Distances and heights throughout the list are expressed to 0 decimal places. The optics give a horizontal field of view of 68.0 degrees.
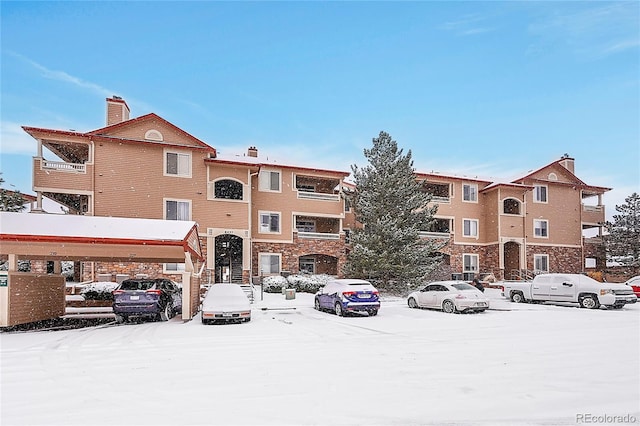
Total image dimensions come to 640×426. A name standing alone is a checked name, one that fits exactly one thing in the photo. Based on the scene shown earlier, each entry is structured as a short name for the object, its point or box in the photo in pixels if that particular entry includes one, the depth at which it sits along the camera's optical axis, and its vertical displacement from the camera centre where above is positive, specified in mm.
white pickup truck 20580 -2338
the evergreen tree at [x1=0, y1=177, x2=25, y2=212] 32344 +2956
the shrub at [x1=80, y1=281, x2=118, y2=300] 23094 -2351
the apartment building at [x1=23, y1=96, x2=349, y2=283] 26812 +3078
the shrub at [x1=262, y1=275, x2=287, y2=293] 27500 -2460
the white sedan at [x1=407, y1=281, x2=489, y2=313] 19250 -2344
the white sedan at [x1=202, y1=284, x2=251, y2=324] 15719 -2155
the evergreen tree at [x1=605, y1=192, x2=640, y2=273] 35938 +433
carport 14977 -91
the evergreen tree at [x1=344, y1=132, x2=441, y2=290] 27578 +1171
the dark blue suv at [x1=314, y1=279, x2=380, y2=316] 18000 -2156
